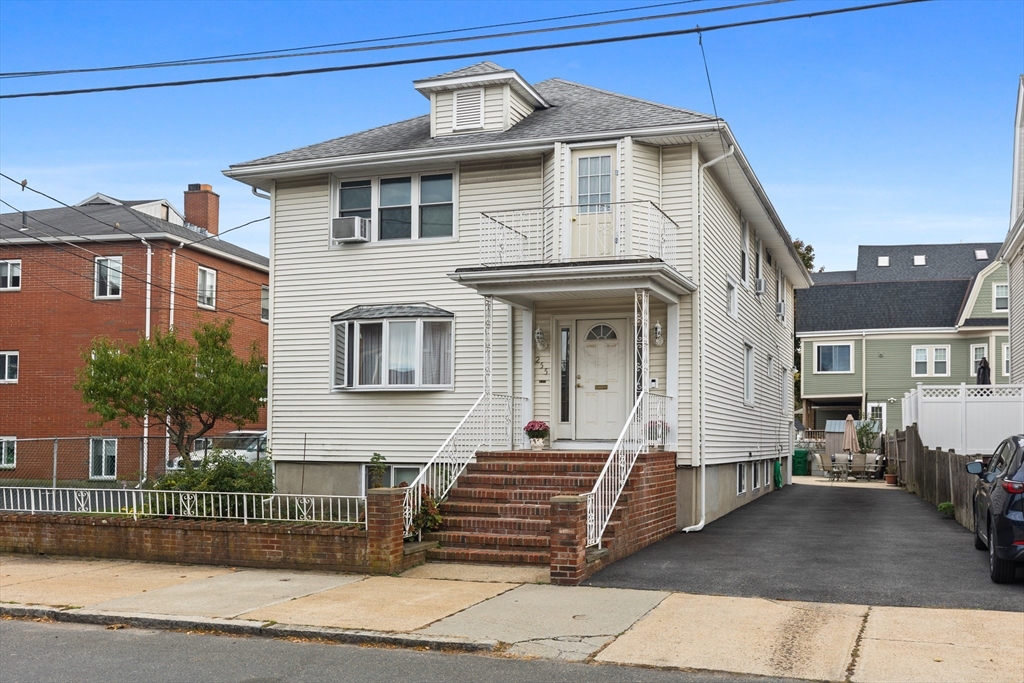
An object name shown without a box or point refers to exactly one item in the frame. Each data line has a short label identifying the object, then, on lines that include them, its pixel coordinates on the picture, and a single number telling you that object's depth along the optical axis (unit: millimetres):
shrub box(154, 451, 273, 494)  14547
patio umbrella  34344
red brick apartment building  30828
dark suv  10758
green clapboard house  43594
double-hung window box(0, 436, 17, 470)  20508
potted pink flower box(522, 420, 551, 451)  16484
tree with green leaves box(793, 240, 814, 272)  57522
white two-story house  16875
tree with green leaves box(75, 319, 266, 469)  23172
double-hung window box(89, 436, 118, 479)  19344
